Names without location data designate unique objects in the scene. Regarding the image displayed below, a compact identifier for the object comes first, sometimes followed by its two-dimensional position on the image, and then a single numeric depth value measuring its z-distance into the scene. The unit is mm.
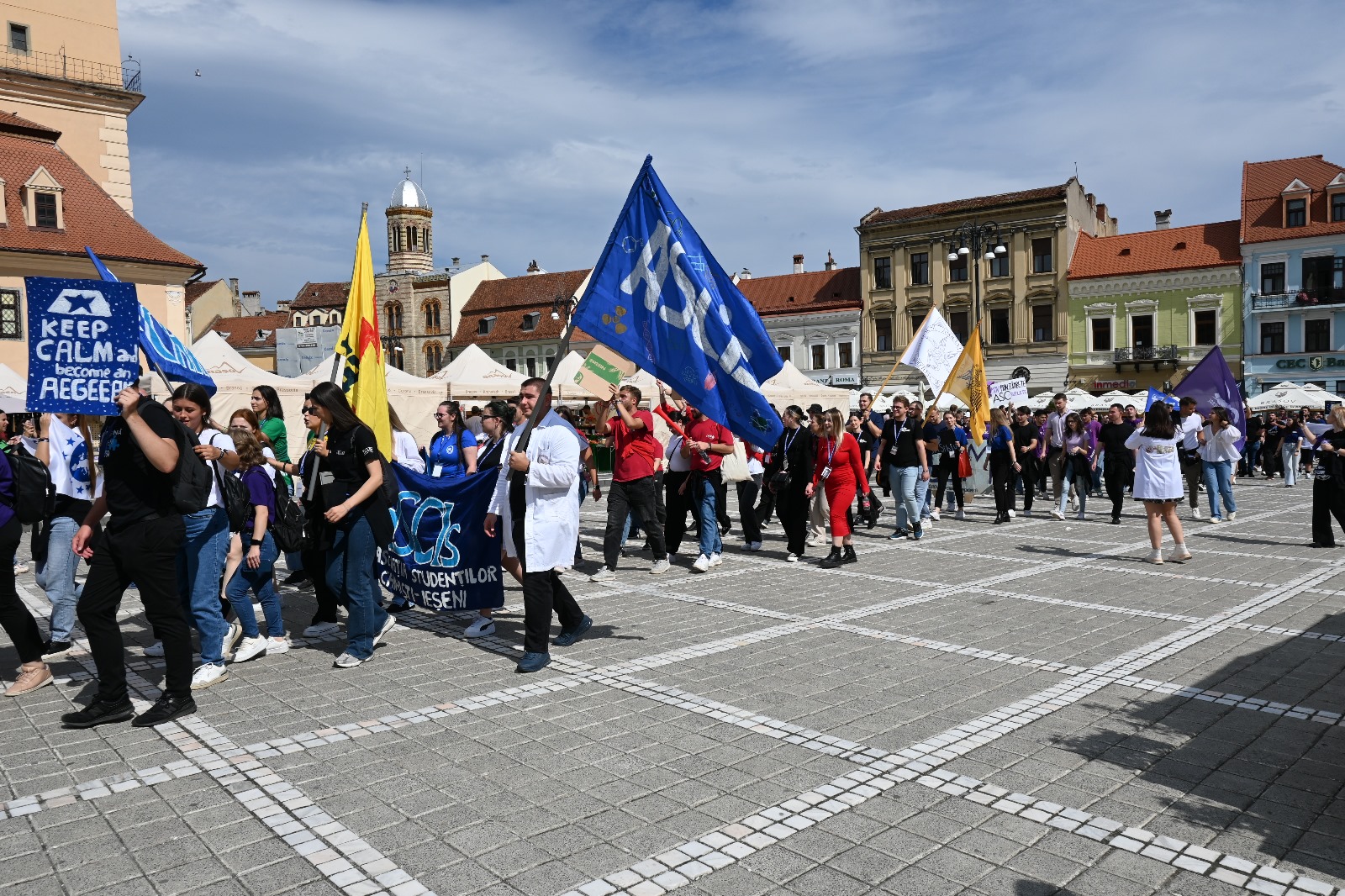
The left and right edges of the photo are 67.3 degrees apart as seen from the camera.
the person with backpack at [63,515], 6980
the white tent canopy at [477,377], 23453
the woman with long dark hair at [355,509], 6500
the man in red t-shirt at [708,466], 10625
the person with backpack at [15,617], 5758
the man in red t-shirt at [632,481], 10141
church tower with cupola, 82188
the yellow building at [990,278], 49969
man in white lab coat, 6387
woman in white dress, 10664
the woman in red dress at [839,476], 10820
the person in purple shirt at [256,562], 6711
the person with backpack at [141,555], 5328
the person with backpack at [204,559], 5949
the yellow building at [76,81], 33031
